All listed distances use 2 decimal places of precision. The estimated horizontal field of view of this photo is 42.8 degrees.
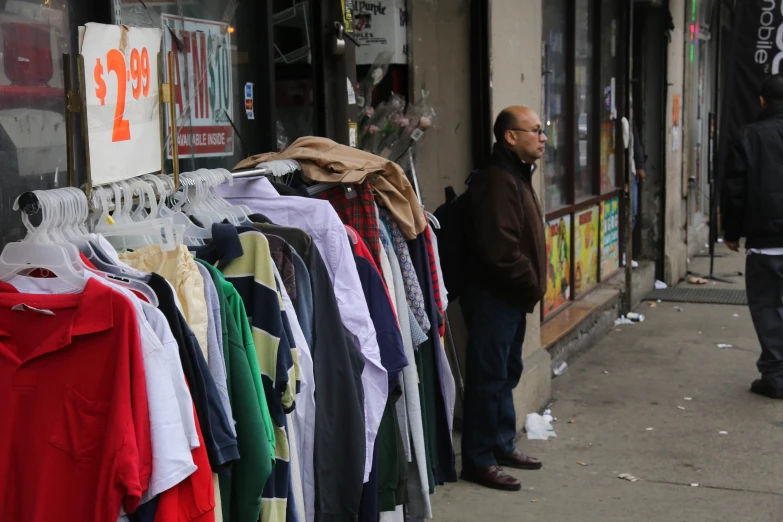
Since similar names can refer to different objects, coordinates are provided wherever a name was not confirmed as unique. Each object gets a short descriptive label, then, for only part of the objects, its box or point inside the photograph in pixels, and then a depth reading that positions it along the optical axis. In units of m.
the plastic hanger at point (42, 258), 2.52
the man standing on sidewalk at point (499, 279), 5.29
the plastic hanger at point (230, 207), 3.34
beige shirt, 2.76
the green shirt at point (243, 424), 2.87
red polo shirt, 2.45
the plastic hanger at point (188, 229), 3.13
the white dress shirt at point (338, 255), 3.53
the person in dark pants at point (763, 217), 7.13
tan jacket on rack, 3.94
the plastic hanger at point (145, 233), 2.84
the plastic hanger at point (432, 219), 4.70
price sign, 2.73
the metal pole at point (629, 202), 9.60
